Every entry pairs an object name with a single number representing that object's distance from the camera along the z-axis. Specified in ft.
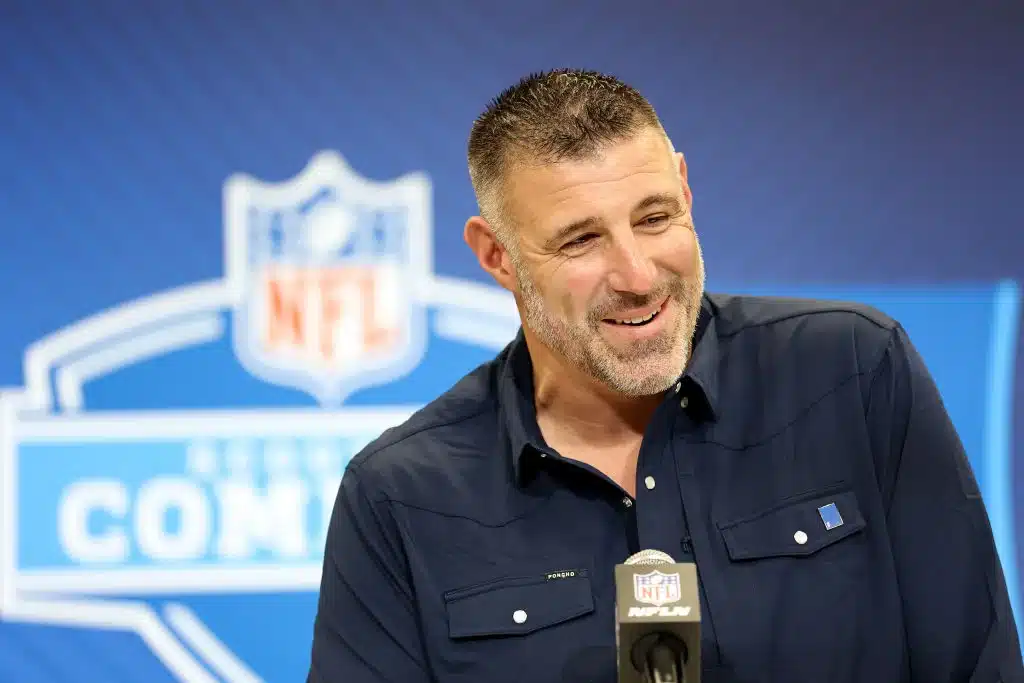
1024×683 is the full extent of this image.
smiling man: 14.97
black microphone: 14.03
